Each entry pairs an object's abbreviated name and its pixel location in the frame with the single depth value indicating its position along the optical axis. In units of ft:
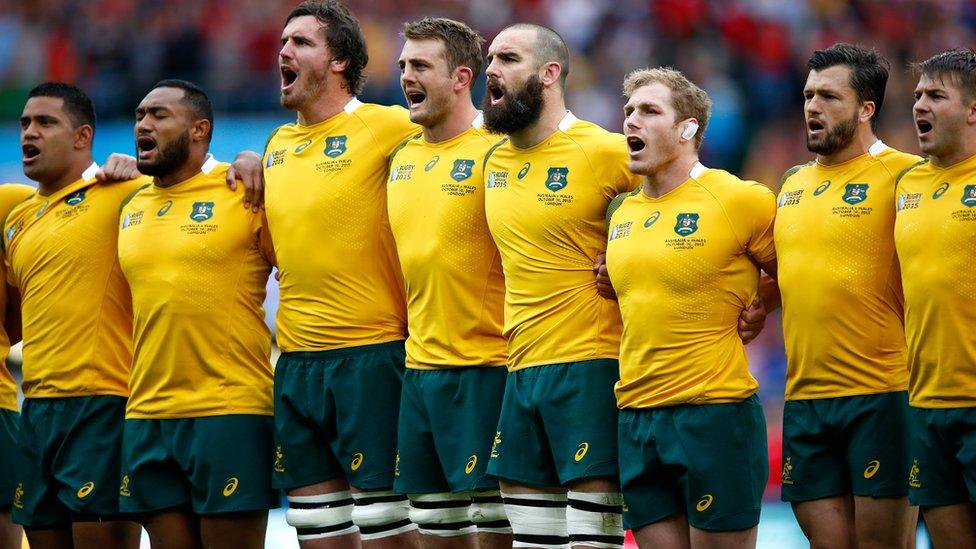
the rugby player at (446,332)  53.16
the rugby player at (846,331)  49.44
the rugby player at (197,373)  55.42
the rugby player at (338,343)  54.65
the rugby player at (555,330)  50.98
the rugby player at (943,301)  46.80
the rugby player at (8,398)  63.31
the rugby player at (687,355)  48.96
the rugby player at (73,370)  58.95
